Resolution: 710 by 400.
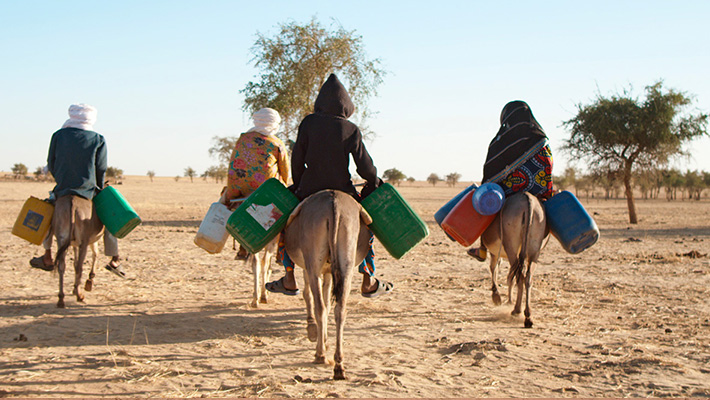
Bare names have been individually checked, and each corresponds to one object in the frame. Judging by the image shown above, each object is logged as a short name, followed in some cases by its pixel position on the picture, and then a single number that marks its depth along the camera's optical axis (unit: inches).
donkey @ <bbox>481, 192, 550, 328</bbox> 296.2
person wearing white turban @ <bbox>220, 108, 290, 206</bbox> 327.3
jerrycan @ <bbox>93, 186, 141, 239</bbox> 326.3
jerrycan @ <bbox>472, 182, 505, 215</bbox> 303.4
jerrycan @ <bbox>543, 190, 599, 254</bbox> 298.8
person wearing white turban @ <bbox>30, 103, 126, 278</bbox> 324.2
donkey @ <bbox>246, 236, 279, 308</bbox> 335.0
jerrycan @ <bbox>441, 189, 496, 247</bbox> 315.3
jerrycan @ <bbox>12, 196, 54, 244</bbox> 322.7
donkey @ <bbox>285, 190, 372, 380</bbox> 218.8
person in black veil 323.0
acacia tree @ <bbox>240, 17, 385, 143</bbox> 928.9
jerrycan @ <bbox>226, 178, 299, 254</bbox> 247.3
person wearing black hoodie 248.5
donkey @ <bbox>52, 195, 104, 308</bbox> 317.1
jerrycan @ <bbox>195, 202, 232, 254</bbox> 311.3
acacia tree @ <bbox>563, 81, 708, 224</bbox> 1039.0
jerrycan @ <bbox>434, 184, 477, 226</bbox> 339.0
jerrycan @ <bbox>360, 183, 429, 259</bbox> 248.1
